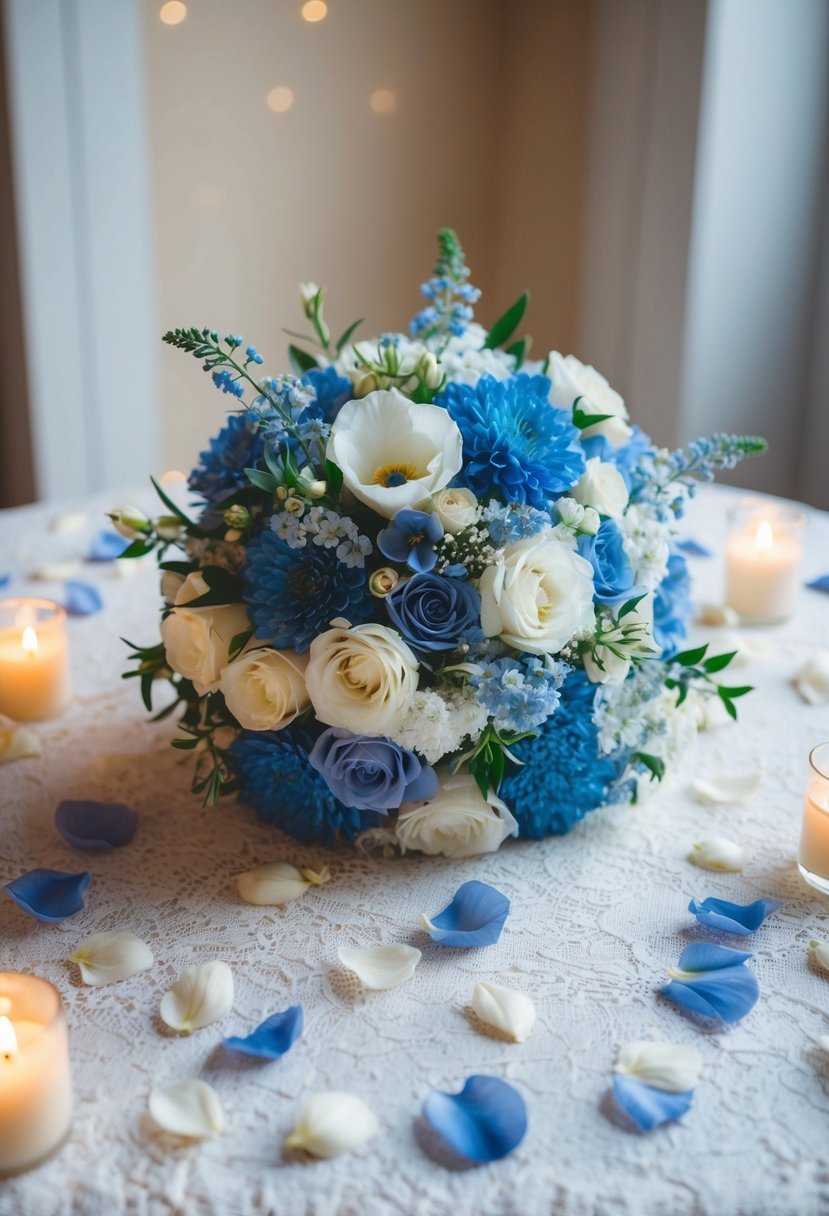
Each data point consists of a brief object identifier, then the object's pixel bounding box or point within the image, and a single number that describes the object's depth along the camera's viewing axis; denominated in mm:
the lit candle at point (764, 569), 1375
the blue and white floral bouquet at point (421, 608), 844
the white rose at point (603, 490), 919
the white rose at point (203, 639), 902
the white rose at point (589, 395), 994
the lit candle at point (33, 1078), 615
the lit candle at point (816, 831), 875
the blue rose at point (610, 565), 895
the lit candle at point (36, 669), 1174
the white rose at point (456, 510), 851
